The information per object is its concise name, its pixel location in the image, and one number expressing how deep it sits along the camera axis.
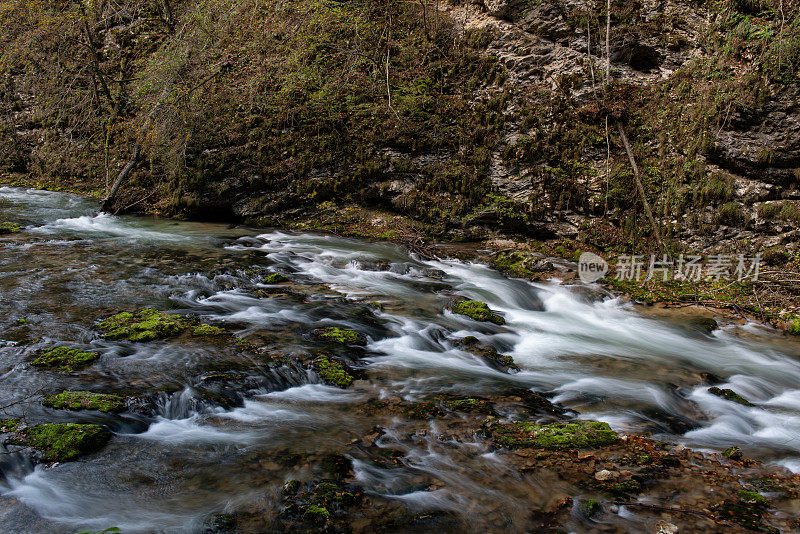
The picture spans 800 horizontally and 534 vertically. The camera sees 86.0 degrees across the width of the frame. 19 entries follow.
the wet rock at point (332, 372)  4.10
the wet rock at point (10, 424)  2.86
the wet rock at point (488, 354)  4.95
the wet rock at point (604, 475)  2.90
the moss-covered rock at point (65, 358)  3.76
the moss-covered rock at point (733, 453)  3.37
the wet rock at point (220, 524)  2.31
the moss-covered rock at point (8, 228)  8.61
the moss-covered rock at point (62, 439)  2.75
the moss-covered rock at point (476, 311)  6.18
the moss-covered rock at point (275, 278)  6.82
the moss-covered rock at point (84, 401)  3.18
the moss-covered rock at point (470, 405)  3.76
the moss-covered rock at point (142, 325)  4.48
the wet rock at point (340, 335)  4.90
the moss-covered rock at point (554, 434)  3.28
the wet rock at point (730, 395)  4.39
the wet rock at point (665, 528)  2.42
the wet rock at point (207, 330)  4.73
